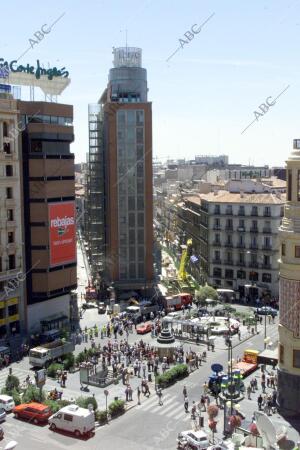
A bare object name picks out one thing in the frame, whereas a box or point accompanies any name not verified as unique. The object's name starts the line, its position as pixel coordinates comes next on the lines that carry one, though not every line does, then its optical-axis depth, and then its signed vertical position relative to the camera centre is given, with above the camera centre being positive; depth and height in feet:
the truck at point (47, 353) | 172.76 -53.86
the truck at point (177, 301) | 252.01 -56.99
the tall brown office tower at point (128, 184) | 271.90 -7.46
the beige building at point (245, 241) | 271.28 -34.40
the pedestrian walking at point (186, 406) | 139.44 -55.25
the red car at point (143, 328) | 215.31 -57.94
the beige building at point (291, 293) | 138.51 -29.52
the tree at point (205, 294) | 254.47 -53.86
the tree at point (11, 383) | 148.49 -53.05
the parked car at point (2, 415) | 131.52 -53.81
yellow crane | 305.94 -47.90
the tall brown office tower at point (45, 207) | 217.15 -14.13
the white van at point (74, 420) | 124.26 -52.48
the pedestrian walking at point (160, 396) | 144.43 -55.77
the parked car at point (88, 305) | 259.60 -59.48
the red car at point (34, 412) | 131.03 -53.39
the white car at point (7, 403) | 136.62 -53.41
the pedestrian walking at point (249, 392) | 149.48 -55.79
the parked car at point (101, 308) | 249.96 -58.62
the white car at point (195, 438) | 115.96 -52.71
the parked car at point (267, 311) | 242.37 -58.29
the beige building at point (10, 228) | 207.21 -21.08
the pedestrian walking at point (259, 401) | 140.77 -54.72
